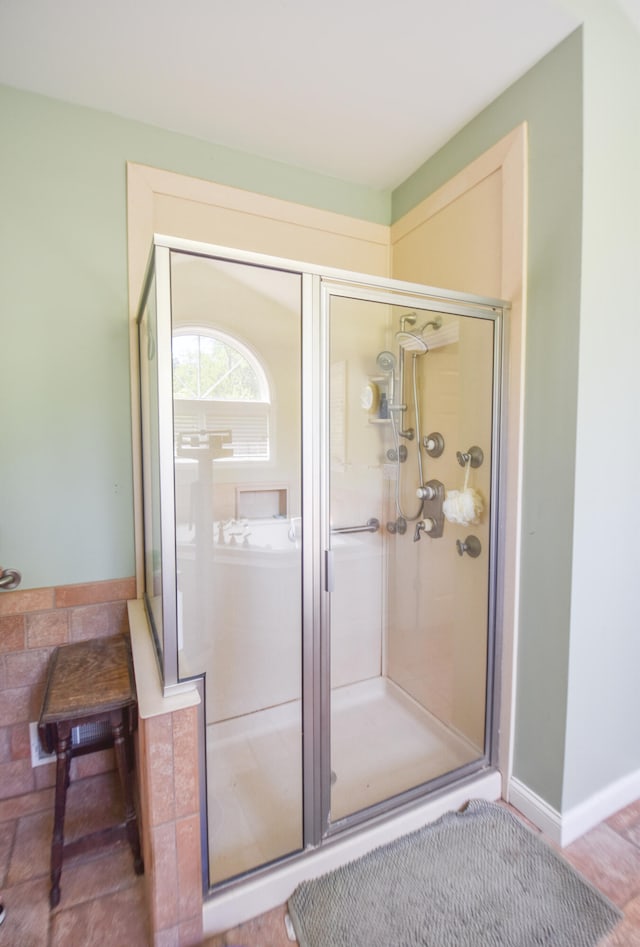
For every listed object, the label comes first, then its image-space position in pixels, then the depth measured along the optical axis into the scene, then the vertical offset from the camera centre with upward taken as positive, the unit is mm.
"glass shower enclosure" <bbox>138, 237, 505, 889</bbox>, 1358 -347
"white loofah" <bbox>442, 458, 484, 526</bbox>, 1765 -228
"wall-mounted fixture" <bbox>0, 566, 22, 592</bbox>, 1576 -469
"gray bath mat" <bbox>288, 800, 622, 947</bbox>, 1226 -1355
